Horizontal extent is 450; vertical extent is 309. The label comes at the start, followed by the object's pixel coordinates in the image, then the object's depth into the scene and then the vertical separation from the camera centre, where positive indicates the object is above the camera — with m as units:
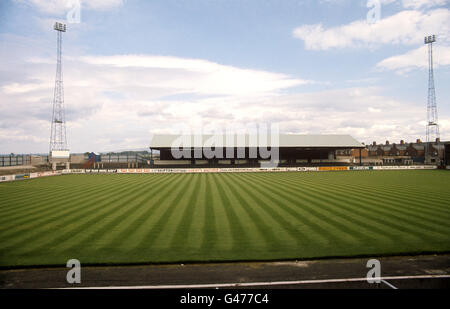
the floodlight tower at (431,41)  57.49 +25.13
